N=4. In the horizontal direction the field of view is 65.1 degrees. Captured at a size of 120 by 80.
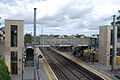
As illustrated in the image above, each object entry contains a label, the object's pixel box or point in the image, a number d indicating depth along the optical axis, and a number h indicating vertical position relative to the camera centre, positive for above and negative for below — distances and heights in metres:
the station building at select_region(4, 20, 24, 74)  15.65 -0.76
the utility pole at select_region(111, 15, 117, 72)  16.00 -3.31
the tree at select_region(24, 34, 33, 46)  20.33 -0.32
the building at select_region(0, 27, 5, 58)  15.69 -1.68
